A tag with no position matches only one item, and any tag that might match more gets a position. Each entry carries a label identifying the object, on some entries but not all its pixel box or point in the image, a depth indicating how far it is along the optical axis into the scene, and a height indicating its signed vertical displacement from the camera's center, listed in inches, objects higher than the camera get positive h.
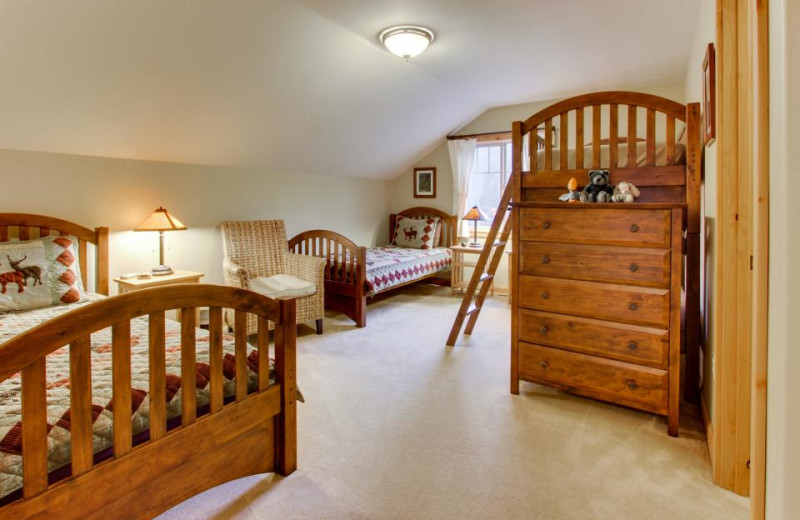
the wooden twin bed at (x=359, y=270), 161.3 -5.0
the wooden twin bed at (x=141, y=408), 44.3 -18.2
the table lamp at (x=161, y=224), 132.8 +10.3
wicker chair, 142.6 -3.0
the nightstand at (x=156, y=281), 125.9 -6.2
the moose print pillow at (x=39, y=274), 98.5 -3.3
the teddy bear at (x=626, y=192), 91.0 +12.8
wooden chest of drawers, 86.0 -9.2
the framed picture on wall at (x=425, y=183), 246.8 +40.7
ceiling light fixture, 128.1 +62.8
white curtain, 231.1 +46.7
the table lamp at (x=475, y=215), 212.2 +19.9
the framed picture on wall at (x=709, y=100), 79.4 +28.5
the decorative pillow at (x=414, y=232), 233.5 +13.0
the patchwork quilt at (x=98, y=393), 45.6 -16.6
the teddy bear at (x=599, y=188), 93.6 +14.3
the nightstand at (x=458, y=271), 222.1 -6.9
